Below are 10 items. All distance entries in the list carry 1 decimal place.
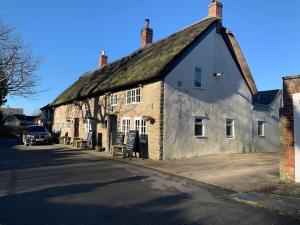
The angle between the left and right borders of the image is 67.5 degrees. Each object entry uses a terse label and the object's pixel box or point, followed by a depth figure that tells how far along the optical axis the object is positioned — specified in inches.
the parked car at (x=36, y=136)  744.1
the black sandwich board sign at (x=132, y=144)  473.5
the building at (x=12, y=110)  2995.6
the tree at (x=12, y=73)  670.9
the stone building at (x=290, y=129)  278.0
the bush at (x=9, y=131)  1324.1
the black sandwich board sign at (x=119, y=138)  537.0
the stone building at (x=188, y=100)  471.0
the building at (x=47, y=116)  1088.2
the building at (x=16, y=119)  2055.8
